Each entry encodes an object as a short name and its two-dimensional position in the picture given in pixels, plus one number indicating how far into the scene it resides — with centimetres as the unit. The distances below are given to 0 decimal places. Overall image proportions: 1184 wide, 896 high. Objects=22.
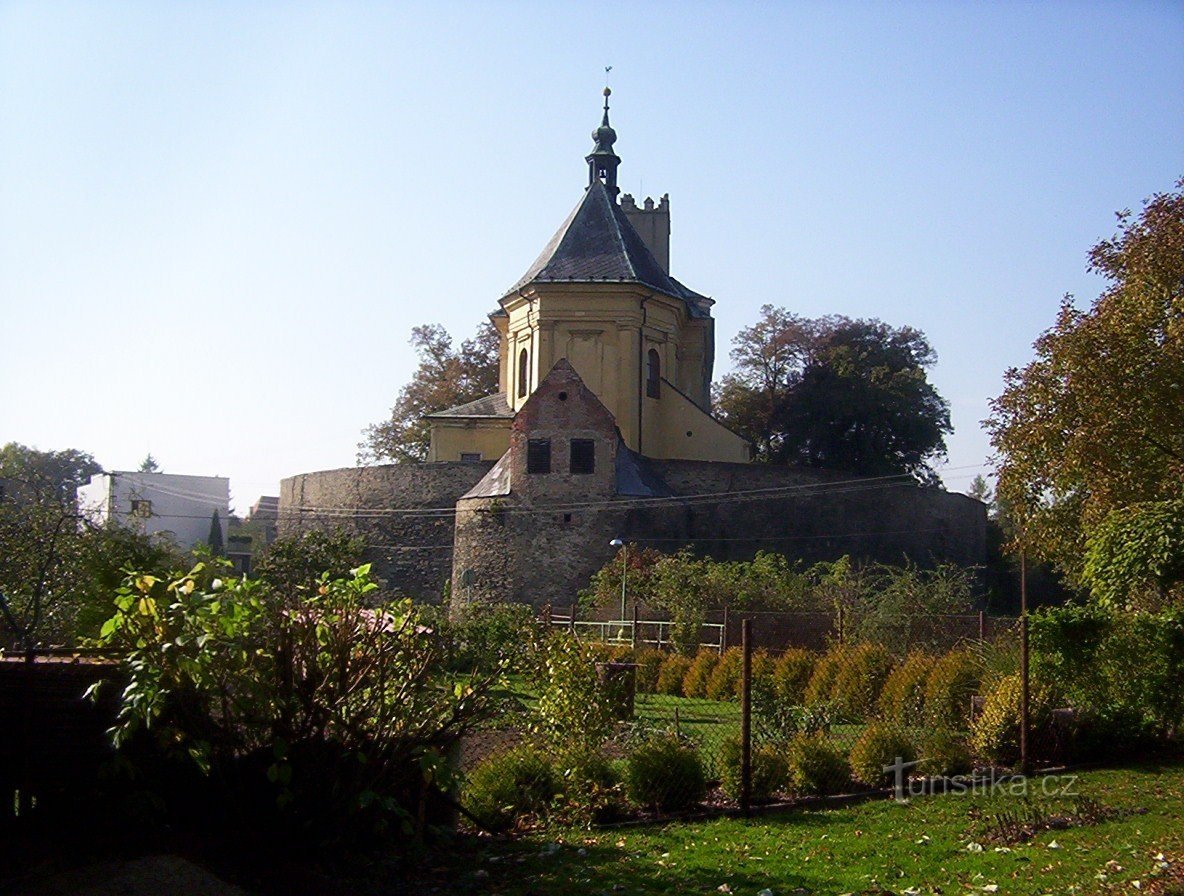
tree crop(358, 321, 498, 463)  6144
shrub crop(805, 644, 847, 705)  1703
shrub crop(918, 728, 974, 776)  1163
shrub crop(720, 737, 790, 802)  1070
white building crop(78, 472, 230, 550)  5731
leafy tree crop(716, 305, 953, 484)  5588
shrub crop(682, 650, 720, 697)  2091
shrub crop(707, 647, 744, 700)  2008
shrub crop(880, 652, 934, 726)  1476
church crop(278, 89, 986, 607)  3991
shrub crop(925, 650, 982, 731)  1423
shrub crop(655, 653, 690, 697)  2166
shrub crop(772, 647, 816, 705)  1791
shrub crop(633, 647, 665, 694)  2123
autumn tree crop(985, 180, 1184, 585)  1883
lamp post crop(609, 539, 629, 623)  3123
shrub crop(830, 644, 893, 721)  1630
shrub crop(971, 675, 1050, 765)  1262
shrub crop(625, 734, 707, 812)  1030
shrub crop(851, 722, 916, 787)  1141
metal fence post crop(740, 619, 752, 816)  1025
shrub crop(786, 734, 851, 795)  1092
